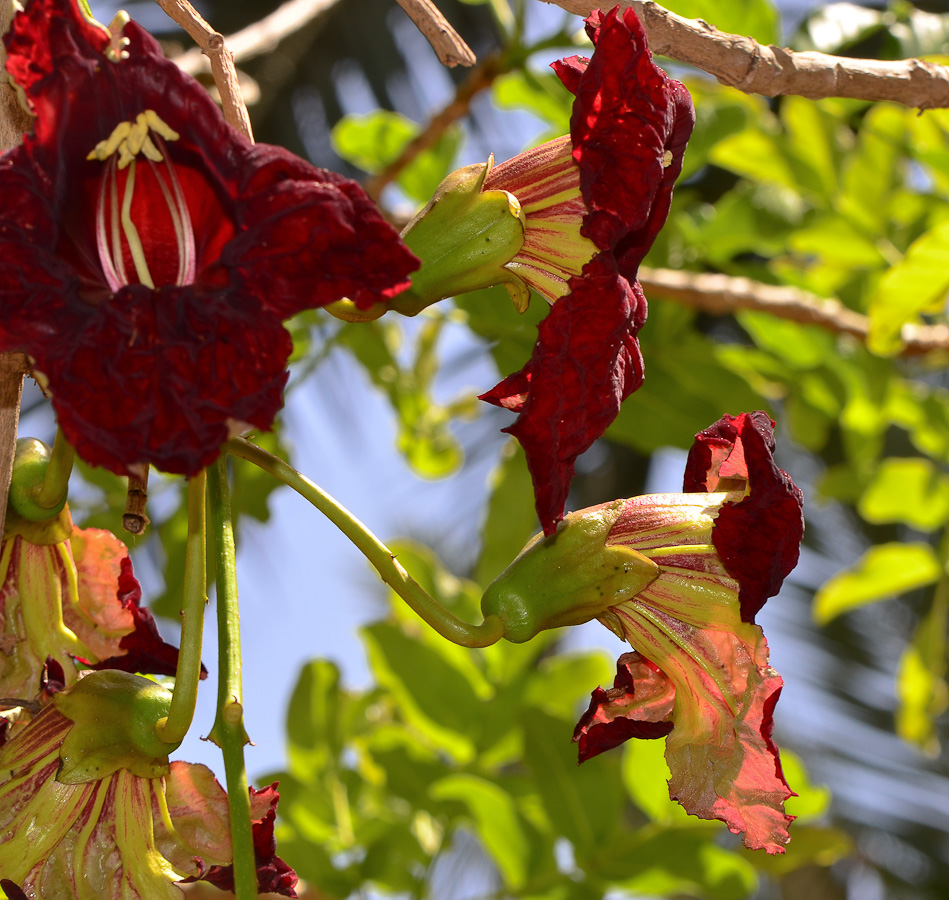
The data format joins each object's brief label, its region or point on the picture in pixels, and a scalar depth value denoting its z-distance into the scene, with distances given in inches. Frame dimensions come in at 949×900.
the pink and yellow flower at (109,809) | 38.1
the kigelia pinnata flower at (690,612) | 38.4
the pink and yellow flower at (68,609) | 39.3
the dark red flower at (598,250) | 37.0
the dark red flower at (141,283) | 35.4
